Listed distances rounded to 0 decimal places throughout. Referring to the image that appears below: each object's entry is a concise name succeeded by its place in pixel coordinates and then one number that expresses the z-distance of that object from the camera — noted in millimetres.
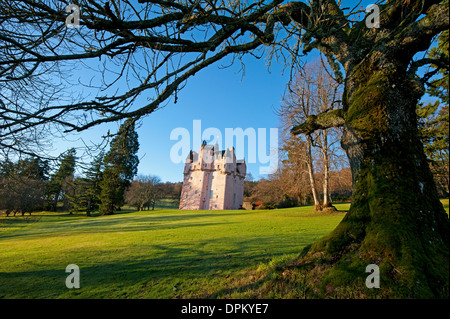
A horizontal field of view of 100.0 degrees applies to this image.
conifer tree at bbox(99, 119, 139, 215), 32906
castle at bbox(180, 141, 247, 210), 37375
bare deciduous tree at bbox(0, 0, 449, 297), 2123
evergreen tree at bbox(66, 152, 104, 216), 33656
